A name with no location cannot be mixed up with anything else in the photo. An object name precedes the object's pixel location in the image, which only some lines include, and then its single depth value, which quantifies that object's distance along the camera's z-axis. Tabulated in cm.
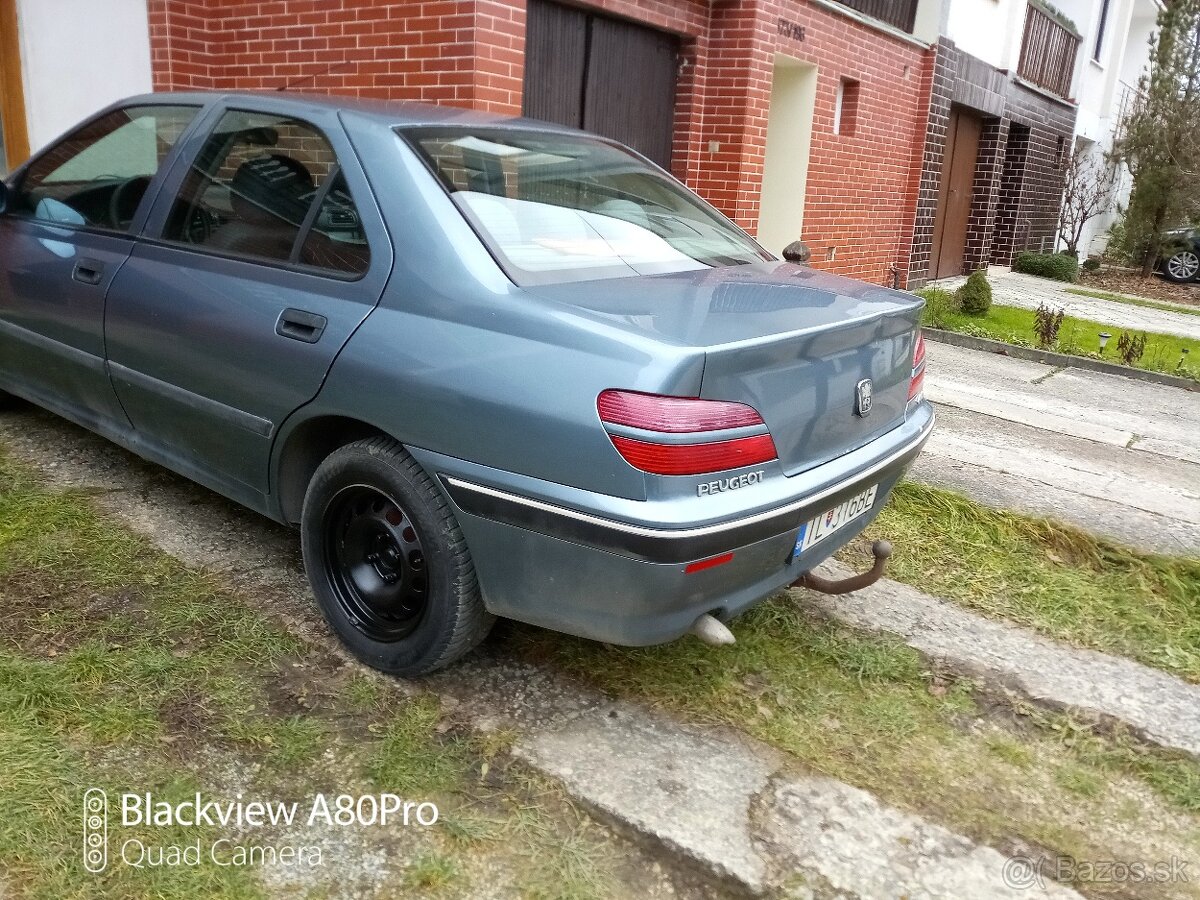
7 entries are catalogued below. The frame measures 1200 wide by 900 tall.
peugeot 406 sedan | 227
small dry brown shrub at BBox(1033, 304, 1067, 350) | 826
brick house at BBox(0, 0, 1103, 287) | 582
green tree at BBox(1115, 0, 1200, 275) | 1500
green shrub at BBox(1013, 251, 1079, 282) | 1492
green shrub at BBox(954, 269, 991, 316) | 976
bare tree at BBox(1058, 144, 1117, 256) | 1731
